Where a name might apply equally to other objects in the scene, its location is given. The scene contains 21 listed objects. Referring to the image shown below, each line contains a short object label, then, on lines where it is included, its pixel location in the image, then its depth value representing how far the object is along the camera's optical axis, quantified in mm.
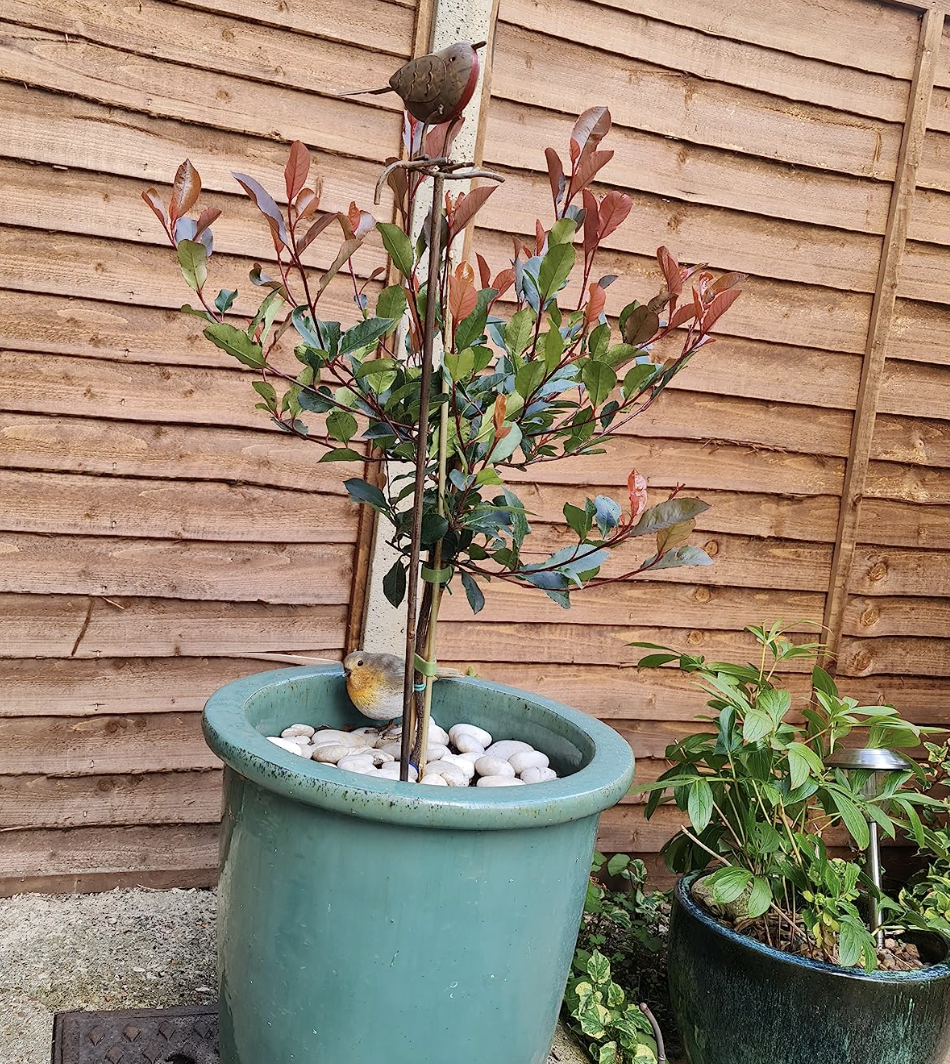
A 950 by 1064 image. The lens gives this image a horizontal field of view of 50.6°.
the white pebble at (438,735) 1787
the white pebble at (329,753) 1578
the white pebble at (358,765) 1558
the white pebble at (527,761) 1663
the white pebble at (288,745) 1582
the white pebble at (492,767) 1632
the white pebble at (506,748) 1711
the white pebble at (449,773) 1565
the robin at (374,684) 1721
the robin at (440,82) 1183
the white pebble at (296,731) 1694
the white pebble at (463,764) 1633
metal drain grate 1745
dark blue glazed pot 1756
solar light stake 1925
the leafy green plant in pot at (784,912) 1764
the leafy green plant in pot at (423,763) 1300
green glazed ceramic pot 1289
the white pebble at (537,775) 1628
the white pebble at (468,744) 1752
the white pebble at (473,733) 1773
